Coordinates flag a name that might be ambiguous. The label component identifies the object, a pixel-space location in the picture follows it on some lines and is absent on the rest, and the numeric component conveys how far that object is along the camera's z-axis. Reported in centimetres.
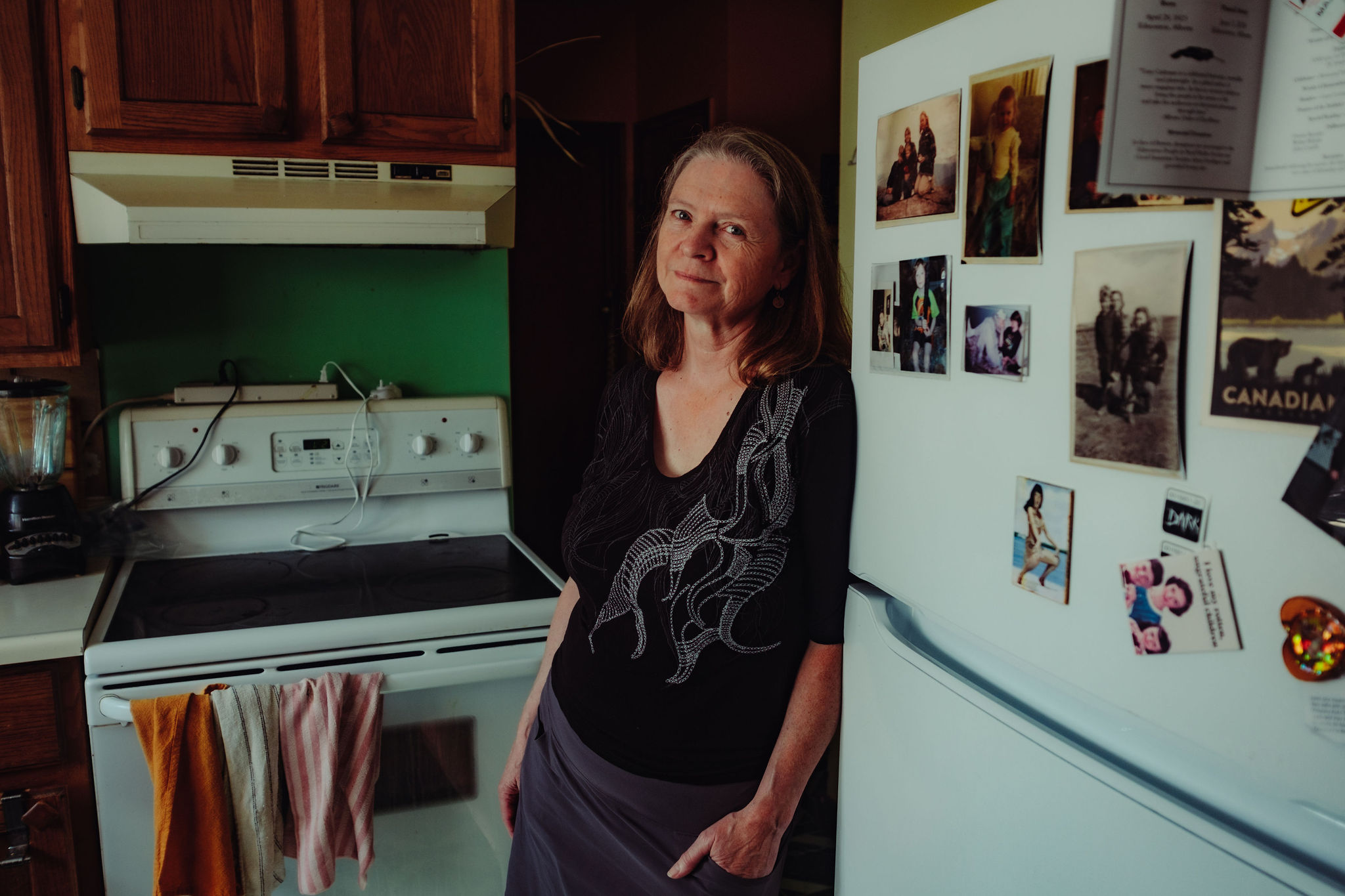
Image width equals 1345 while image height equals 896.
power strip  196
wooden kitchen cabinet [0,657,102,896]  148
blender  170
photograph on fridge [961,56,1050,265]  64
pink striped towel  151
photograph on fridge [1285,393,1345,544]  46
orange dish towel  143
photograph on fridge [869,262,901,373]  83
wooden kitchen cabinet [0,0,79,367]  160
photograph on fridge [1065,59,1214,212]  58
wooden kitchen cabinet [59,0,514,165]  164
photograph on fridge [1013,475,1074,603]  63
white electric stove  150
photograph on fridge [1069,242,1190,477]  54
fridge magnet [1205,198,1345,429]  46
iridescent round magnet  47
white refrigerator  51
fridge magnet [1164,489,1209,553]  53
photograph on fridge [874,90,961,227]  74
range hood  166
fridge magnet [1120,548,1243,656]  53
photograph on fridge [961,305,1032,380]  67
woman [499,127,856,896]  108
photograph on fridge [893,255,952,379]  76
